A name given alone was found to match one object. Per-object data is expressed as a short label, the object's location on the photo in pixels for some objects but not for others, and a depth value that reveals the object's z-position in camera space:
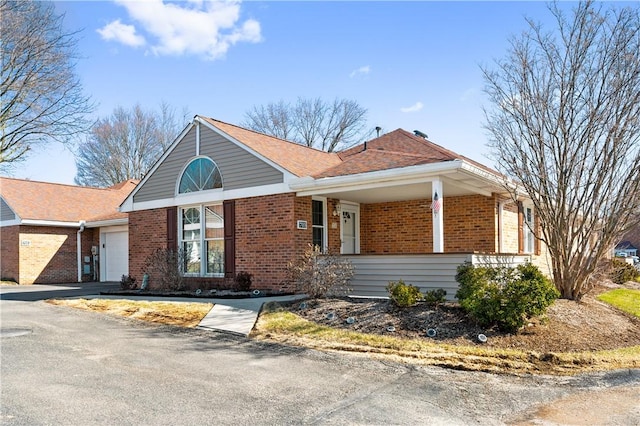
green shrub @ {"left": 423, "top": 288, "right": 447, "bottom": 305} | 9.31
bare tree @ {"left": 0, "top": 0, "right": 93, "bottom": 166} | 15.67
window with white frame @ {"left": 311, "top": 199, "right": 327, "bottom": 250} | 13.59
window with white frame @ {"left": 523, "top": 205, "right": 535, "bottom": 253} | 16.55
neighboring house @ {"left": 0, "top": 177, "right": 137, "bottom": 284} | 20.39
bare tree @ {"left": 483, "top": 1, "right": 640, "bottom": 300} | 10.30
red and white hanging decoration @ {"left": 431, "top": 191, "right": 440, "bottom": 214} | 10.87
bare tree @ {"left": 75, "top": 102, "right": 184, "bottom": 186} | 40.97
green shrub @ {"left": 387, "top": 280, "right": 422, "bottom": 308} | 9.13
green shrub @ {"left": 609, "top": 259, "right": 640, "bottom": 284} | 17.61
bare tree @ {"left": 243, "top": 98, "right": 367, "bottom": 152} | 40.09
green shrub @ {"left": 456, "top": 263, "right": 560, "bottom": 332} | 7.99
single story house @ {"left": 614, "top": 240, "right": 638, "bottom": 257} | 53.04
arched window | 14.62
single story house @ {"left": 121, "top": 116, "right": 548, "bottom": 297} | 11.45
